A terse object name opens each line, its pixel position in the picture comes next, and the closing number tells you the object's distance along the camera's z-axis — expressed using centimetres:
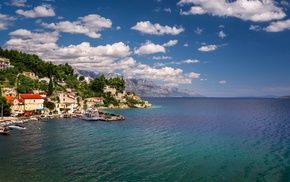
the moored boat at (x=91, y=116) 8820
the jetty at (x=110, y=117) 8814
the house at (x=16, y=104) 8910
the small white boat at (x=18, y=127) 6216
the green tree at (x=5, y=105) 7882
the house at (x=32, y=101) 9356
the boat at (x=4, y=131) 5514
